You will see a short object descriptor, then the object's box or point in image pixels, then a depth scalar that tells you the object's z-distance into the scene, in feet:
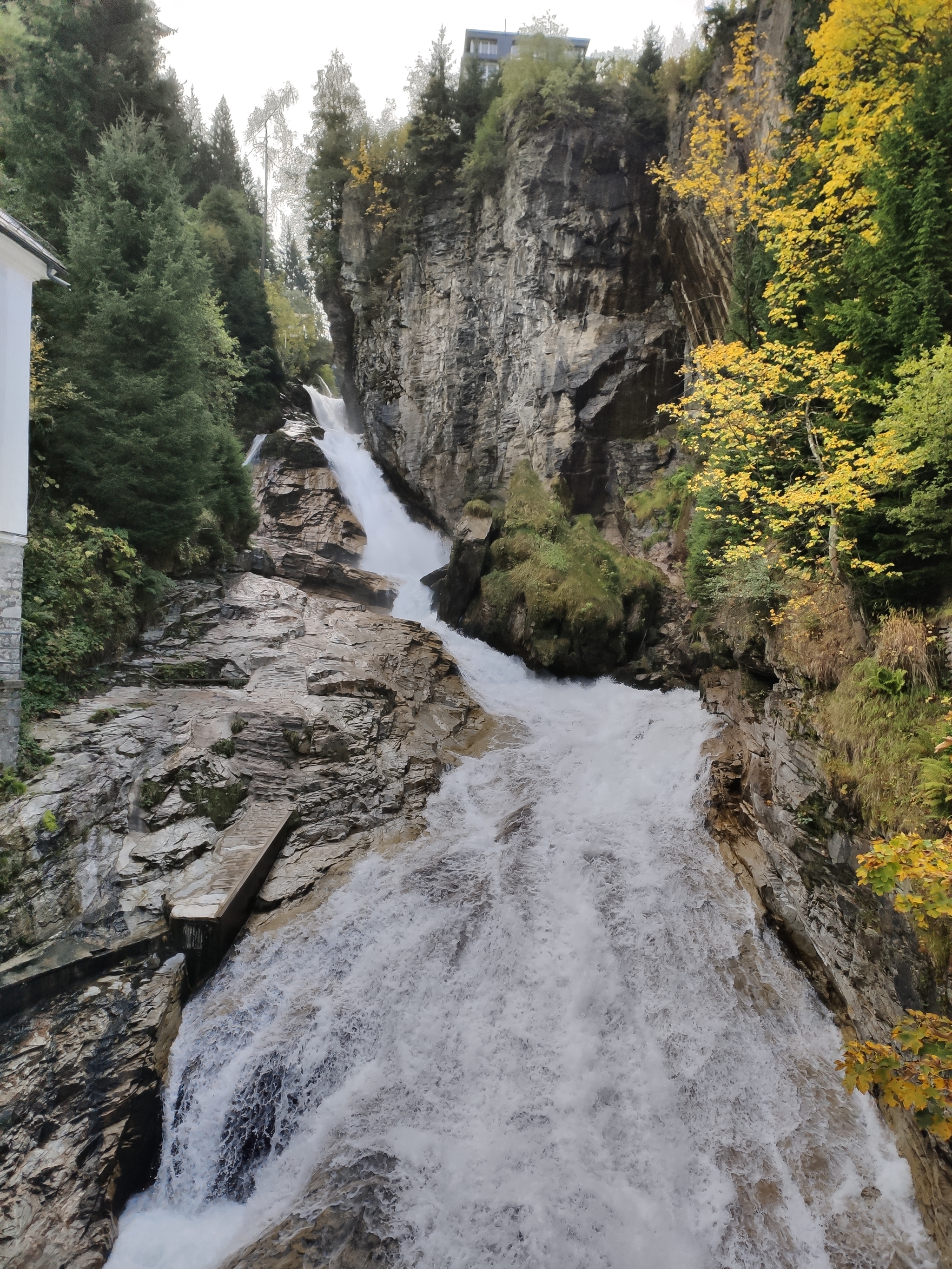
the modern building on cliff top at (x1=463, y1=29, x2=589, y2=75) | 152.15
